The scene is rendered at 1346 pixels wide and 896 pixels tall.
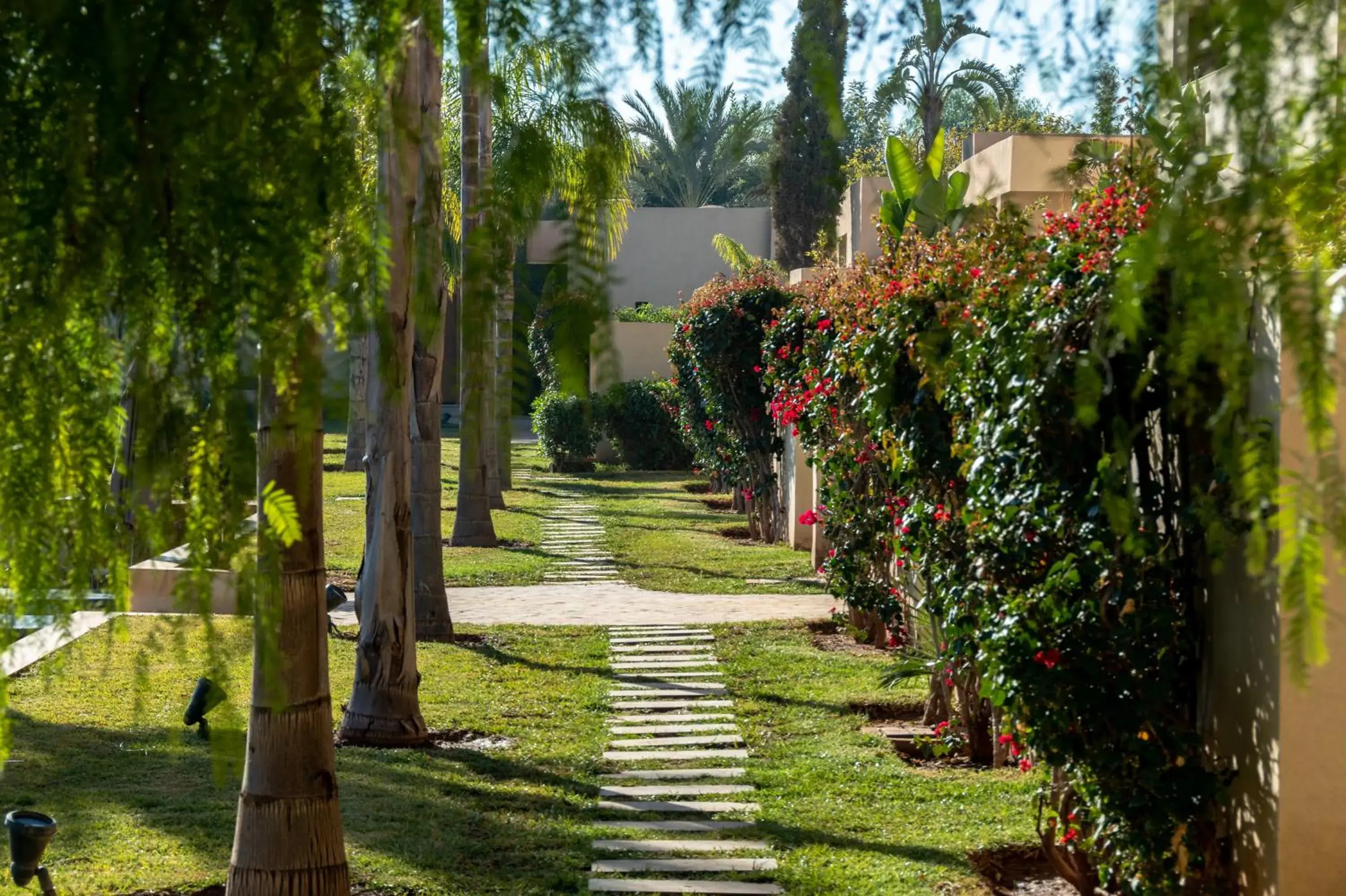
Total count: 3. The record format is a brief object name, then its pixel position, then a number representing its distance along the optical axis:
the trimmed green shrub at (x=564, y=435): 29.95
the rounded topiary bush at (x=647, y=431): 29.61
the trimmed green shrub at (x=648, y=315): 31.88
